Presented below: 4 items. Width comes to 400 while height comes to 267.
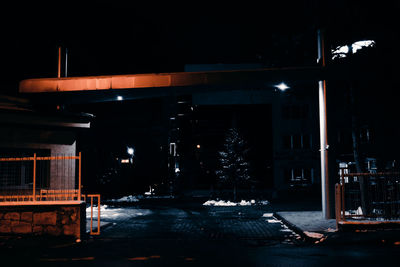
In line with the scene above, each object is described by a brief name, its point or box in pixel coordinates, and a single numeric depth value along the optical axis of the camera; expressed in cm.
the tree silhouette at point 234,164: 3180
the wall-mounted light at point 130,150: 3822
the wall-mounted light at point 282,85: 1543
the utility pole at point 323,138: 1478
